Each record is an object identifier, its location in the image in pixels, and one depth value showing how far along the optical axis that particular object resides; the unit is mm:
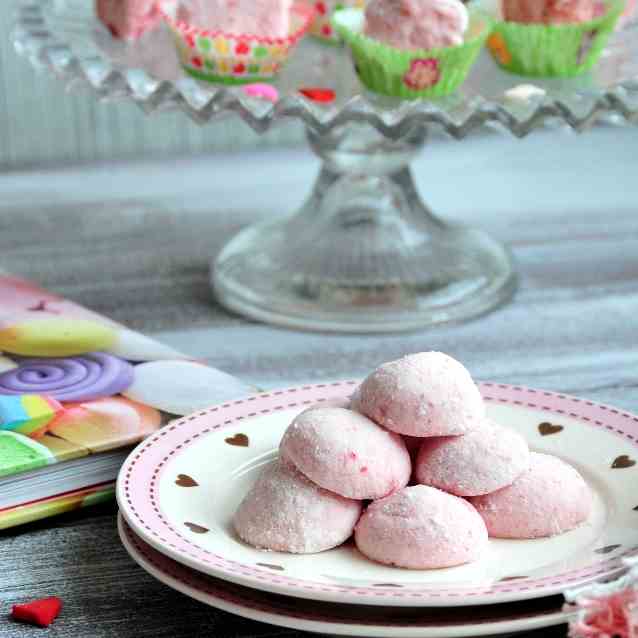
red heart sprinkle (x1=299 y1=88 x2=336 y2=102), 996
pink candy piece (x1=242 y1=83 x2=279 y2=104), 974
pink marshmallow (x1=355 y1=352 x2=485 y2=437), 791
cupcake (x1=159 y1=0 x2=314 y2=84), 1032
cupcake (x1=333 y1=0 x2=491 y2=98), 992
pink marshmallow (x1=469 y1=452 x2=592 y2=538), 790
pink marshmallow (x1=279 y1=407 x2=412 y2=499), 782
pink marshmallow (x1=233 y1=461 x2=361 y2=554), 782
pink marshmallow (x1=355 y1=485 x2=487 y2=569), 771
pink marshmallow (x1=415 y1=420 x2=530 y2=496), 788
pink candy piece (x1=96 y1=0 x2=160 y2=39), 1064
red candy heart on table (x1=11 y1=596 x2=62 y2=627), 796
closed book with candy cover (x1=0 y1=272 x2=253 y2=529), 845
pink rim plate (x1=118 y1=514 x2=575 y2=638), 748
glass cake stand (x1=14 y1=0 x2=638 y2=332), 965
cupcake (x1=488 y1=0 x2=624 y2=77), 1023
